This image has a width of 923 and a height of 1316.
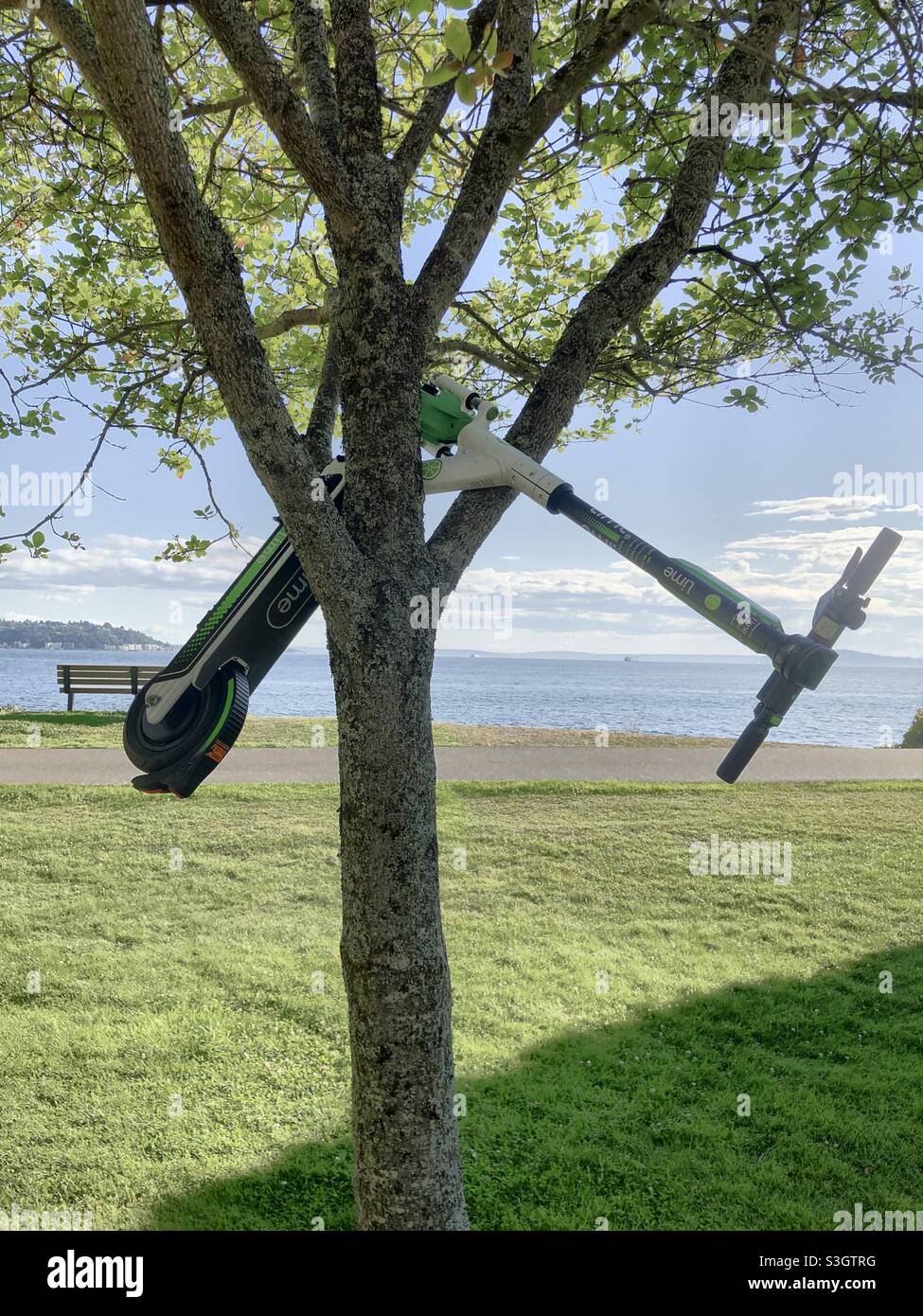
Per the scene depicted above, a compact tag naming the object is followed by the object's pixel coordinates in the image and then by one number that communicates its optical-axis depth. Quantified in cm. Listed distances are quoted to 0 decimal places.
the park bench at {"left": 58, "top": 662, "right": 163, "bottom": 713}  1761
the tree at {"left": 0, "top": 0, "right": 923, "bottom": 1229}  247
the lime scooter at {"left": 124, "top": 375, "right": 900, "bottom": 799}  216
